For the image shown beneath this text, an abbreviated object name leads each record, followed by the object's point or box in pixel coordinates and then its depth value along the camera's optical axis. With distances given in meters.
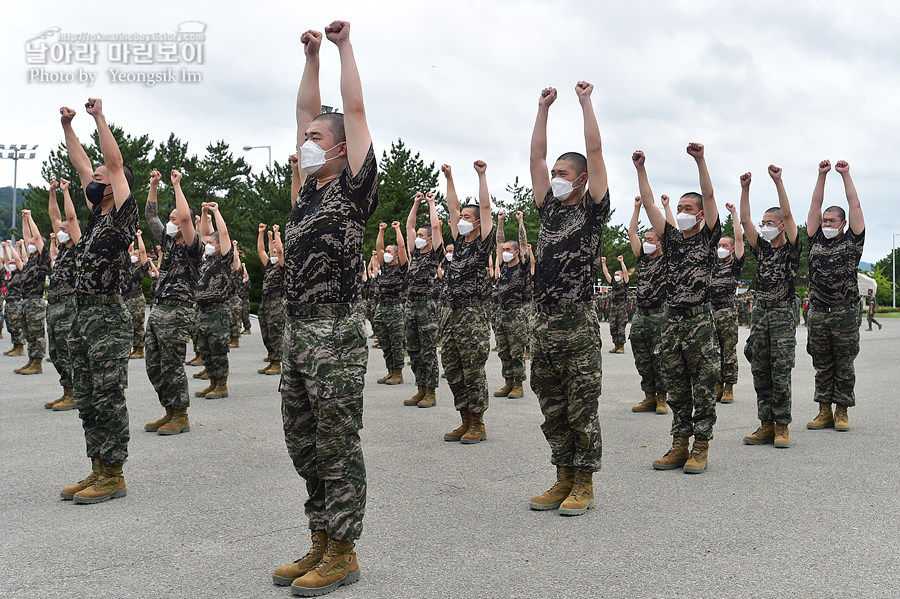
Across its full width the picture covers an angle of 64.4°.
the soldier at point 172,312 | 7.58
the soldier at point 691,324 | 6.08
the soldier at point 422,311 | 9.69
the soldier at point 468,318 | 7.38
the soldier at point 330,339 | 3.68
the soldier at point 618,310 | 17.73
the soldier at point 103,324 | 5.32
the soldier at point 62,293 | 6.34
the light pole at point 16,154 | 51.12
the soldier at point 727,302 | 8.30
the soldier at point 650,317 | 9.02
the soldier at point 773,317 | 7.08
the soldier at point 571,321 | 4.95
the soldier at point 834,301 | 7.63
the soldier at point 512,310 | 10.67
